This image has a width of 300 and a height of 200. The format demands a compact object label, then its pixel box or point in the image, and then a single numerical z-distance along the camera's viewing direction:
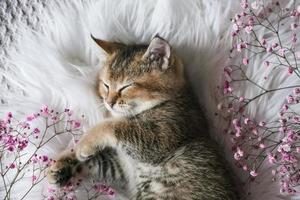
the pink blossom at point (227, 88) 0.86
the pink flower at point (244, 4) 0.85
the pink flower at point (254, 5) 0.87
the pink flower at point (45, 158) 0.90
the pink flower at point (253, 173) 0.81
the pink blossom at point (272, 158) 0.76
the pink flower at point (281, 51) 0.82
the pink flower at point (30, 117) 0.90
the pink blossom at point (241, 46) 0.83
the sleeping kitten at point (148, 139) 0.88
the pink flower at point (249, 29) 0.81
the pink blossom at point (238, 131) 0.84
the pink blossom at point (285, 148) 0.75
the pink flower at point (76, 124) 0.96
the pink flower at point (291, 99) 0.79
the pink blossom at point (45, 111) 0.91
